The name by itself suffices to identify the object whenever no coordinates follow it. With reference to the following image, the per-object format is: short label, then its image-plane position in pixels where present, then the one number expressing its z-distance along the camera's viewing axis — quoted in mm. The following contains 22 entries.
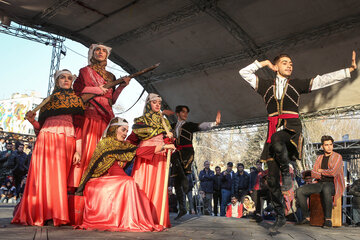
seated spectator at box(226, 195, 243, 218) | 9328
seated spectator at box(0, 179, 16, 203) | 9727
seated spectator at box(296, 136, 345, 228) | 5383
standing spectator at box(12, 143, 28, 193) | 9727
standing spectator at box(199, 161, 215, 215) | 9945
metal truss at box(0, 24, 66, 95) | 9977
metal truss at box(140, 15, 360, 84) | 6551
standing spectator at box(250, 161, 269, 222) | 6209
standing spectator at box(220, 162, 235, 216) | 9789
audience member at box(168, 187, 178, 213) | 9209
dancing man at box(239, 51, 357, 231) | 3521
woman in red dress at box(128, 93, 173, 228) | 4363
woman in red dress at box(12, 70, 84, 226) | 3924
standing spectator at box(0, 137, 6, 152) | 12438
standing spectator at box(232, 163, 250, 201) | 9662
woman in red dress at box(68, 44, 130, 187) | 4461
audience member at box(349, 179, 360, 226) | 7527
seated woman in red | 3662
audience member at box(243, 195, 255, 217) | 8734
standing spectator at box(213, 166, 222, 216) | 9898
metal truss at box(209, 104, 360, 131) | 7786
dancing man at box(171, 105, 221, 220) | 5934
